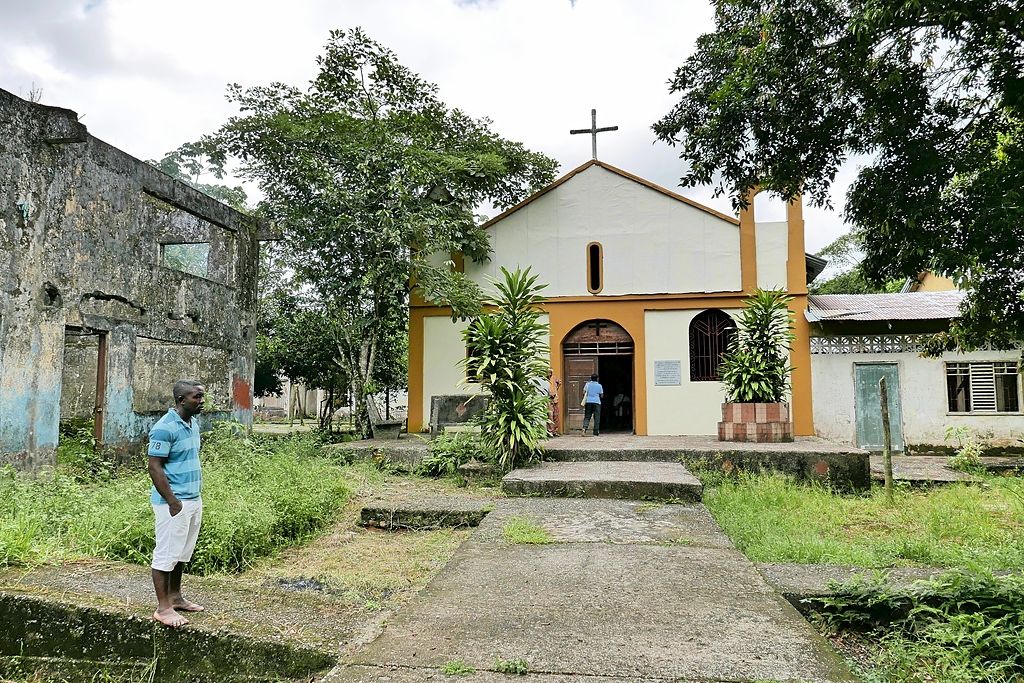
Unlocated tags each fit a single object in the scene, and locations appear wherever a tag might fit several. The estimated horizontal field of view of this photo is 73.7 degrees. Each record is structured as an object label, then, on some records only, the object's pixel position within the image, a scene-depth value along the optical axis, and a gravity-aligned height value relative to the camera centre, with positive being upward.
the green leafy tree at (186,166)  36.28 +12.69
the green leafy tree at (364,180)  11.96 +3.92
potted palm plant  9.54 +0.20
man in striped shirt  3.37 -0.51
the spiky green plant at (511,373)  8.39 +0.27
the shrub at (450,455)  9.24 -0.83
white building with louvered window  13.04 +0.18
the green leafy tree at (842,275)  24.53 +4.51
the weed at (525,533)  4.71 -0.98
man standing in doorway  12.80 -0.11
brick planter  9.58 -0.41
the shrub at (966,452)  10.60 -1.05
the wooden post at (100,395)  8.62 +0.01
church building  13.10 +2.09
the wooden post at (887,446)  7.81 -0.64
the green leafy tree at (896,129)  4.92 +2.30
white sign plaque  13.20 +0.40
